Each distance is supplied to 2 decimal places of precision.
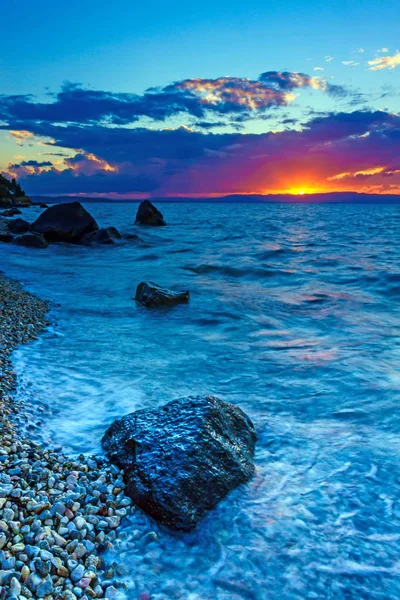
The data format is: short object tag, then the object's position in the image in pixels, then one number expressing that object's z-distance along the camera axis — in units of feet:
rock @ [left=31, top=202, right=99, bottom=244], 80.28
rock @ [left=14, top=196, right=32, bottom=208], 249.75
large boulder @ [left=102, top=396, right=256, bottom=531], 11.62
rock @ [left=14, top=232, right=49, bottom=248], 74.18
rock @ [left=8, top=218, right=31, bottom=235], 87.25
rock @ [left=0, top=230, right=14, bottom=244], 78.79
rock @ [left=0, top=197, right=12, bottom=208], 214.48
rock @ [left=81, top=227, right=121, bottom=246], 83.10
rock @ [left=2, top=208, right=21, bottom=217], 153.24
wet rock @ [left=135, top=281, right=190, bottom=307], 36.72
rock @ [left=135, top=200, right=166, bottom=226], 129.49
